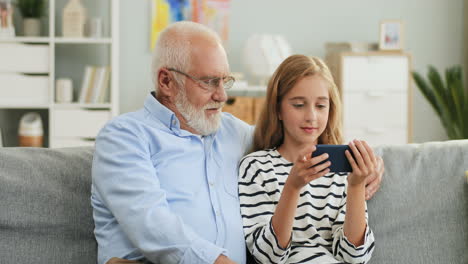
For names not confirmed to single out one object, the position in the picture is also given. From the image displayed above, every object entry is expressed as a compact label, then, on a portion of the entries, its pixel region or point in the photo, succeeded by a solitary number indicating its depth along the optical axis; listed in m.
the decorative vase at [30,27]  4.55
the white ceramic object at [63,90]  4.54
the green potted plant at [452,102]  4.02
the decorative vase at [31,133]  4.46
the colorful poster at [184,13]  5.06
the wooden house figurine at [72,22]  4.55
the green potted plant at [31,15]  4.55
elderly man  1.45
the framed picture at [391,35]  4.86
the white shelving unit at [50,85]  4.44
